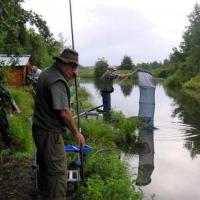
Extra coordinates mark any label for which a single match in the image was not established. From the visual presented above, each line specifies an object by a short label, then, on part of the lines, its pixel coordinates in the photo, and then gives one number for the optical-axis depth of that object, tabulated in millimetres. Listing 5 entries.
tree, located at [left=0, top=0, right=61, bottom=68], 4243
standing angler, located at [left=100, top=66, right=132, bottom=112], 9693
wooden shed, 16780
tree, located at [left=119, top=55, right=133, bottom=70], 73966
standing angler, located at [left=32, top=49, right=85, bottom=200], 3459
